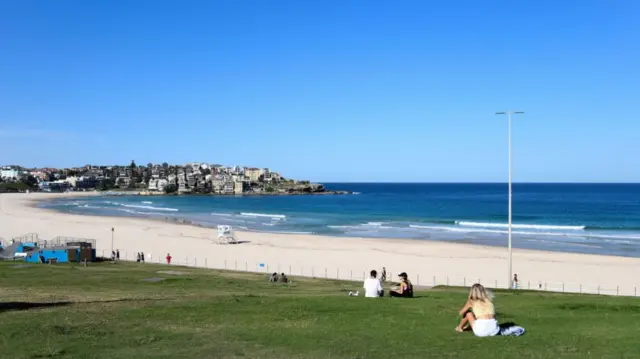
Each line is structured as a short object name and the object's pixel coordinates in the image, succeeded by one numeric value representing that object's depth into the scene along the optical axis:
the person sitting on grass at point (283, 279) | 26.65
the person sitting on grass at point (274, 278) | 26.63
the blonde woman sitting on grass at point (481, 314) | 10.34
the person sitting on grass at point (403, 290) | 15.93
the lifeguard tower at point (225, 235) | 55.83
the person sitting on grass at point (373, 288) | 15.33
